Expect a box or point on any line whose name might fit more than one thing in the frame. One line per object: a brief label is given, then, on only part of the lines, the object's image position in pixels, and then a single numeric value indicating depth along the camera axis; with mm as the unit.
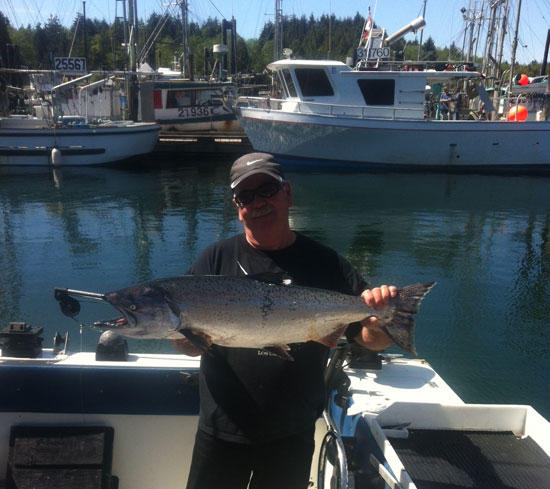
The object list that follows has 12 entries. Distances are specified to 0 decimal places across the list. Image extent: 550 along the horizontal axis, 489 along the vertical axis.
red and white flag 26406
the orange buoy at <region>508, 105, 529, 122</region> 26047
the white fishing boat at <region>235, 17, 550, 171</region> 24266
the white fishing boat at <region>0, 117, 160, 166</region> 25469
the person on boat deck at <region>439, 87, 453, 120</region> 26203
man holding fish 2430
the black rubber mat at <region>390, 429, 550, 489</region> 2727
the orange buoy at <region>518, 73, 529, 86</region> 30922
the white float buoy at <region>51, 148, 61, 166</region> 25188
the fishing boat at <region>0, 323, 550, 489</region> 2943
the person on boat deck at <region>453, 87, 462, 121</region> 26109
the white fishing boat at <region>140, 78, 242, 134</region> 34438
